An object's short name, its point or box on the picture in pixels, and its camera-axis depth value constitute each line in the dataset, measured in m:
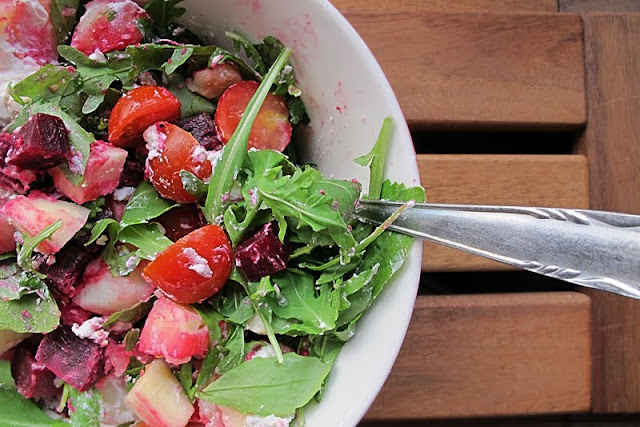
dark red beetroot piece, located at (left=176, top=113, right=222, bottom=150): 0.37
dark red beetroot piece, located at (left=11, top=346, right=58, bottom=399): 0.37
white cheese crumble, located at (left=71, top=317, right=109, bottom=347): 0.37
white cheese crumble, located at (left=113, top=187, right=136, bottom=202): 0.37
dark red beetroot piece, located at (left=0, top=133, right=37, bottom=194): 0.36
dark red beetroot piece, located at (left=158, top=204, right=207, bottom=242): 0.38
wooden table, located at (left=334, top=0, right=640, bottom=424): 0.44
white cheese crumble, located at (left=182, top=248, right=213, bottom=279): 0.35
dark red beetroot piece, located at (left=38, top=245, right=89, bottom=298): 0.36
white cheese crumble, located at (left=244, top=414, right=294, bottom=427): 0.35
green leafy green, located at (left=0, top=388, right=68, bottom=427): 0.37
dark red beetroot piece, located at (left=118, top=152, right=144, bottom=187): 0.38
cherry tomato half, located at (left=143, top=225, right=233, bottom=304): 0.35
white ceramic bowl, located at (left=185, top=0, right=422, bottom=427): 0.35
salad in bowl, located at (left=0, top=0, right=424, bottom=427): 0.35
